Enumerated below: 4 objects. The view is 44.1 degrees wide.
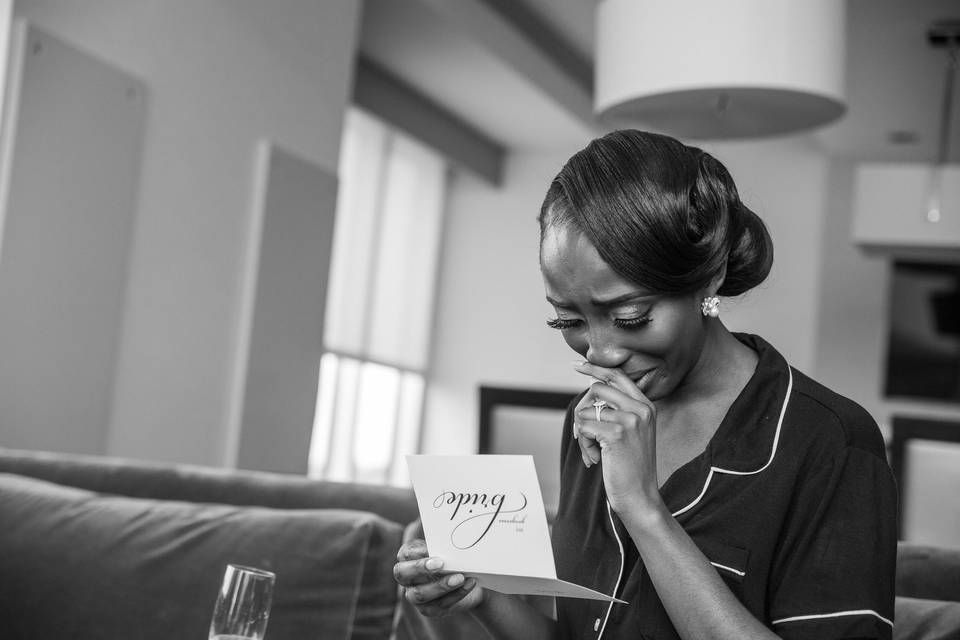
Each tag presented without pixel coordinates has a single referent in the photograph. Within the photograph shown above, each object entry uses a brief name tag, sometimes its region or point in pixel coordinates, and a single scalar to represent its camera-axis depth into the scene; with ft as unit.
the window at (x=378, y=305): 23.07
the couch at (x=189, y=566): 6.48
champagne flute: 4.92
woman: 4.09
